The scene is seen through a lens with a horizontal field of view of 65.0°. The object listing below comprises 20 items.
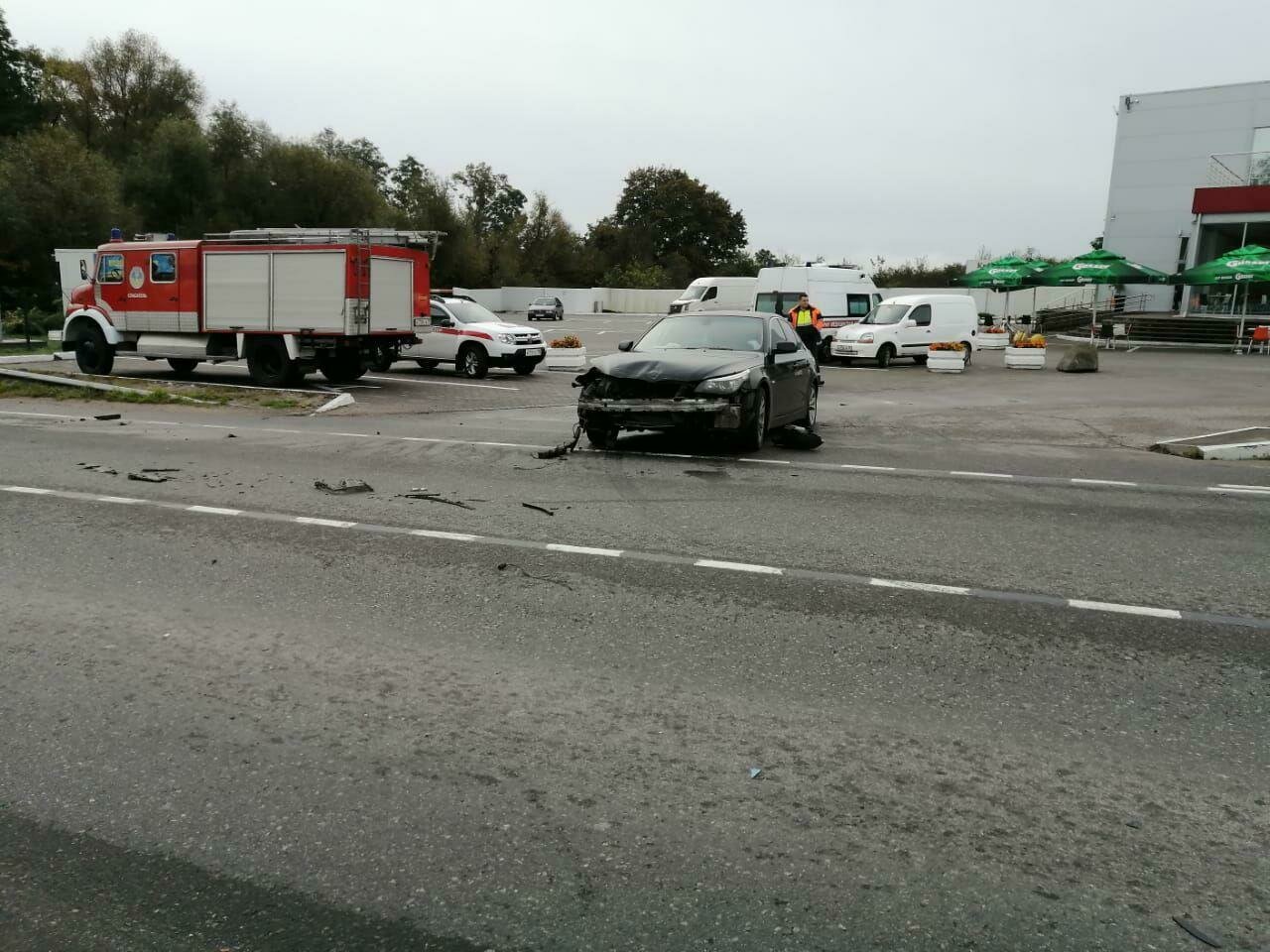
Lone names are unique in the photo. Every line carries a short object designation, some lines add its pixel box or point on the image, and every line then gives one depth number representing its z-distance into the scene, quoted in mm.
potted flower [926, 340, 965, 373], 26438
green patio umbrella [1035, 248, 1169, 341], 34000
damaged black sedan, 10367
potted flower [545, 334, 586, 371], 24844
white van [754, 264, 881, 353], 30125
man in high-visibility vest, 18797
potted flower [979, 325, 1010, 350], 35094
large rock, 27094
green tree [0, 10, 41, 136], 57781
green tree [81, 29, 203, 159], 59844
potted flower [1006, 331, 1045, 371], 28203
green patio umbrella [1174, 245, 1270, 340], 31938
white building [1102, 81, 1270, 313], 44062
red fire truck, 18578
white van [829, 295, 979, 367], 27625
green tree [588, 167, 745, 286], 94125
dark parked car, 58125
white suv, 22531
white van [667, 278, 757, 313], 43031
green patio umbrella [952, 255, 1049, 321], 35312
